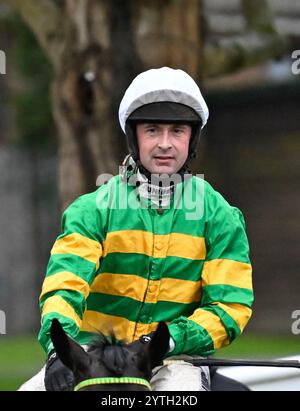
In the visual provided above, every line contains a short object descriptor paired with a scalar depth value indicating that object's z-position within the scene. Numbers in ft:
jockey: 24.94
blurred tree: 66.64
